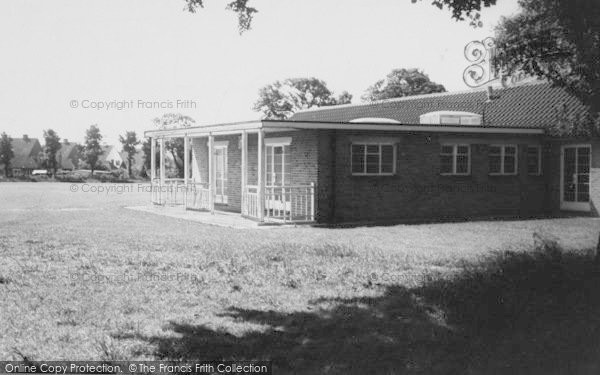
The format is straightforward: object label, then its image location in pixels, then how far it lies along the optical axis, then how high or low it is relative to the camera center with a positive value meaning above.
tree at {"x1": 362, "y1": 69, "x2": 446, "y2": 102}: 59.34 +7.53
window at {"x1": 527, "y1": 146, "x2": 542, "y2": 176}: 22.62 +0.19
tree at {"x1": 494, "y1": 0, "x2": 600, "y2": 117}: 9.30 +1.93
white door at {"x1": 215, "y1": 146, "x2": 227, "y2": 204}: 24.55 -0.26
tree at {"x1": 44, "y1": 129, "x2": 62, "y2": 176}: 77.75 +2.42
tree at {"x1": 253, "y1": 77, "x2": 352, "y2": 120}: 70.31 +7.67
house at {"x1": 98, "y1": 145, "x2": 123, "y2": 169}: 100.54 +1.32
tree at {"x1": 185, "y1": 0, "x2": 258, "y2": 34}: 10.29 +2.45
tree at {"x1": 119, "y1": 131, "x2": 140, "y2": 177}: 81.31 +3.04
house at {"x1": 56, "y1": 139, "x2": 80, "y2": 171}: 99.31 +1.43
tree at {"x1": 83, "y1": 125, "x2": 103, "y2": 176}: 77.12 +2.40
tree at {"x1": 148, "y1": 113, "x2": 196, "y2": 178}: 54.36 +1.98
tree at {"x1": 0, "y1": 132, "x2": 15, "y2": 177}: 75.56 +1.54
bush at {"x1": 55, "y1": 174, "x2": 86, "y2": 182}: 66.20 -1.24
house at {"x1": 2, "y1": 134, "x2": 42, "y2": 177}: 89.69 +1.70
